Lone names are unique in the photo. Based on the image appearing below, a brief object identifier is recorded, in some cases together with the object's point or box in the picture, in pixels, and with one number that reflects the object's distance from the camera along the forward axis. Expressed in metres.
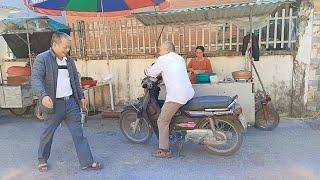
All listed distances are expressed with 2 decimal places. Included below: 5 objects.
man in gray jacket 3.59
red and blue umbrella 5.81
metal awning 4.87
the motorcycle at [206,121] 4.15
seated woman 6.16
